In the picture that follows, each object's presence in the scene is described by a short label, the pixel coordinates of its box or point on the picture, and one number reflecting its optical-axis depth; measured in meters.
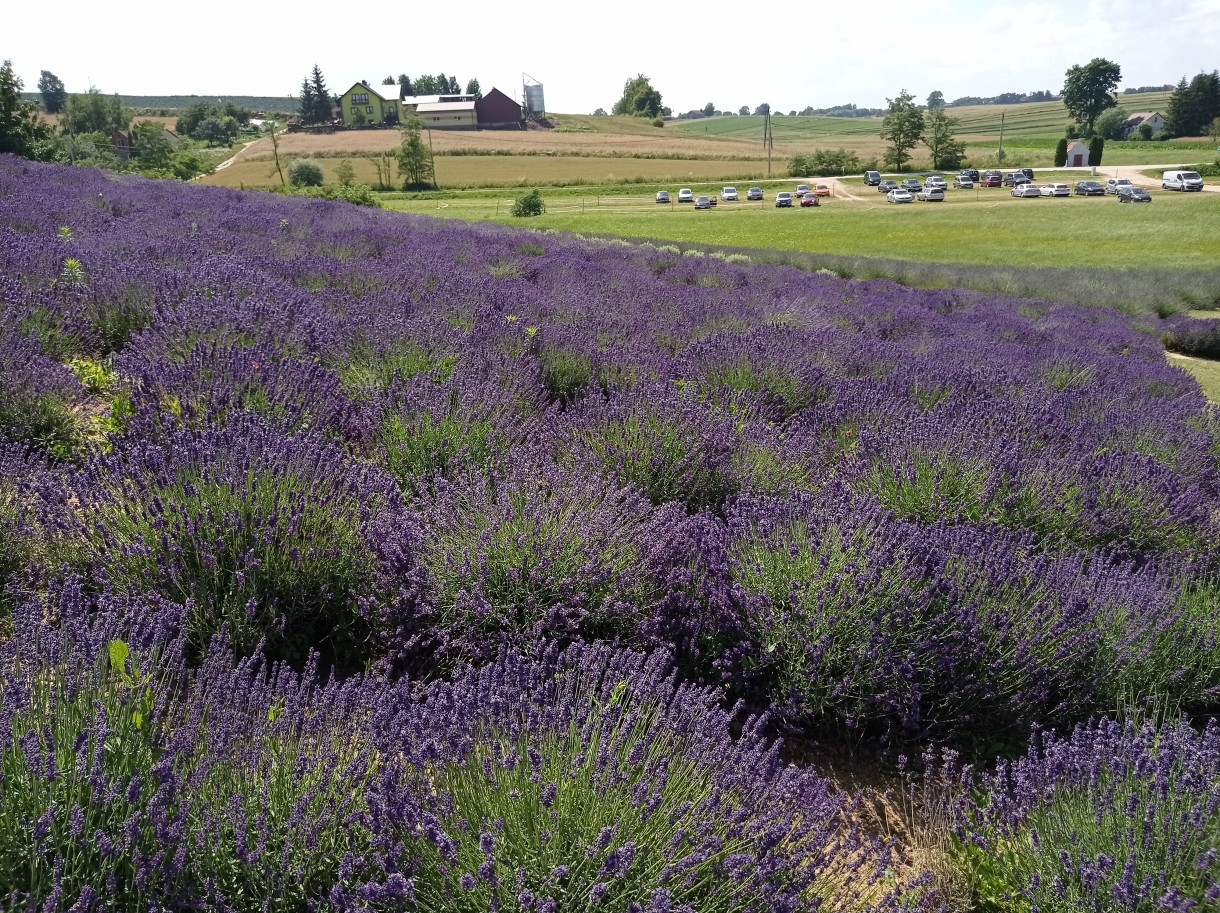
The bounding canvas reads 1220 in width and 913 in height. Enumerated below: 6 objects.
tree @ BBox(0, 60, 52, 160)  28.50
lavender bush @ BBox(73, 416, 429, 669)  2.35
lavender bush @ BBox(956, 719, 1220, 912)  1.71
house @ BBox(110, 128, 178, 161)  62.50
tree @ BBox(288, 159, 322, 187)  47.53
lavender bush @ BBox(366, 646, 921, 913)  1.54
